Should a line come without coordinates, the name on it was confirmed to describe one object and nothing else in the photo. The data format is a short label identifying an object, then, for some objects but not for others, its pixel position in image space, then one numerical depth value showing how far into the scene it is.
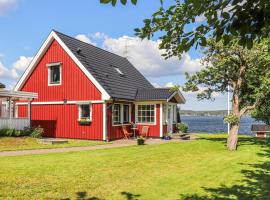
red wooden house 23.97
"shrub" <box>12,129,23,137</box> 21.85
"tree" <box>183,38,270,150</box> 18.36
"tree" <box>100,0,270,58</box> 4.24
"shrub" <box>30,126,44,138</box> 22.67
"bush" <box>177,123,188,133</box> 28.47
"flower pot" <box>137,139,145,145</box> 20.69
